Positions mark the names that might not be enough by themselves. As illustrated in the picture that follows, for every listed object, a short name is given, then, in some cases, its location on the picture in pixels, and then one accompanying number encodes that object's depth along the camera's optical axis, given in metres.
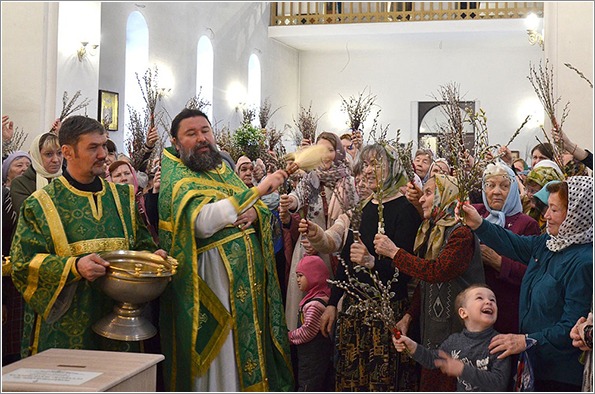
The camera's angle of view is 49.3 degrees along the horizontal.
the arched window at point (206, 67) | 13.30
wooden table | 2.28
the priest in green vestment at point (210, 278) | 3.24
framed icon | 9.70
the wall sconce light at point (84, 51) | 8.45
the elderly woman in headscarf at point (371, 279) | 3.29
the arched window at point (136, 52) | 10.95
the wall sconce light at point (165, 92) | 11.34
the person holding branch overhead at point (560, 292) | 2.76
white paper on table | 2.30
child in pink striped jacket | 3.67
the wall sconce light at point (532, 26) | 11.73
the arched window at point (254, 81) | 15.75
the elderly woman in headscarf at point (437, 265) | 3.05
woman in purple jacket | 3.37
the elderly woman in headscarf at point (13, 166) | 4.78
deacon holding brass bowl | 2.85
